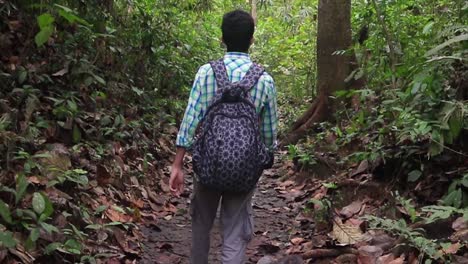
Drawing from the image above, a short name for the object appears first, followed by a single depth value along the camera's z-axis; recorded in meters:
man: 3.23
